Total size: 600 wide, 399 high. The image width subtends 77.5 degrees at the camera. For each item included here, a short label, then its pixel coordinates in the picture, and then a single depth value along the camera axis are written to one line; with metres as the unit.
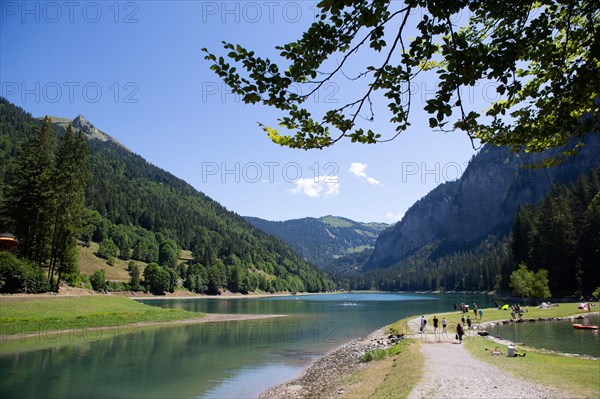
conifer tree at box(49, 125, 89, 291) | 54.91
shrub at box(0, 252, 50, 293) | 45.25
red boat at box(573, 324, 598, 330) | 40.48
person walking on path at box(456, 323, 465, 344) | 34.12
